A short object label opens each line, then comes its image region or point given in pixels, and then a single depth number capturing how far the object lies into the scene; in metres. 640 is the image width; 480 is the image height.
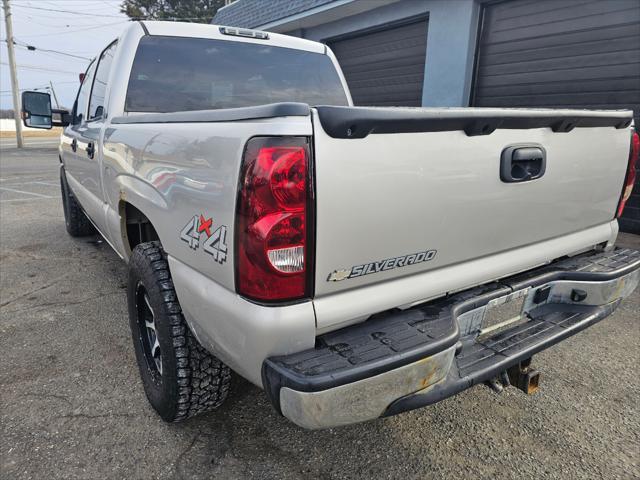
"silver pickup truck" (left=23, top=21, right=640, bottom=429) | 1.33
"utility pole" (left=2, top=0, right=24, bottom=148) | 20.97
